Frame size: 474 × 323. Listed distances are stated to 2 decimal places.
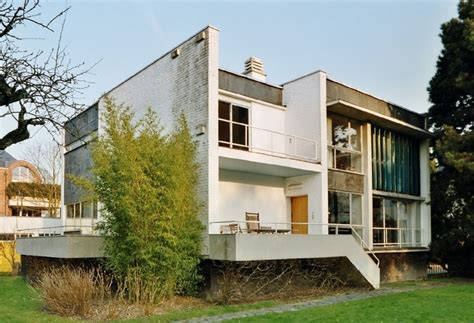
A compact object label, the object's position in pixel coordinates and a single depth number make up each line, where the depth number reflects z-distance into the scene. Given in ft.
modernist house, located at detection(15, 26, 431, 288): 50.55
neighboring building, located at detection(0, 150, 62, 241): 106.11
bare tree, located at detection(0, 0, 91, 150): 28.17
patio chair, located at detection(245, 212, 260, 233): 58.75
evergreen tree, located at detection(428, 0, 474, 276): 65.46
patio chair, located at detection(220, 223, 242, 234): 50.98
